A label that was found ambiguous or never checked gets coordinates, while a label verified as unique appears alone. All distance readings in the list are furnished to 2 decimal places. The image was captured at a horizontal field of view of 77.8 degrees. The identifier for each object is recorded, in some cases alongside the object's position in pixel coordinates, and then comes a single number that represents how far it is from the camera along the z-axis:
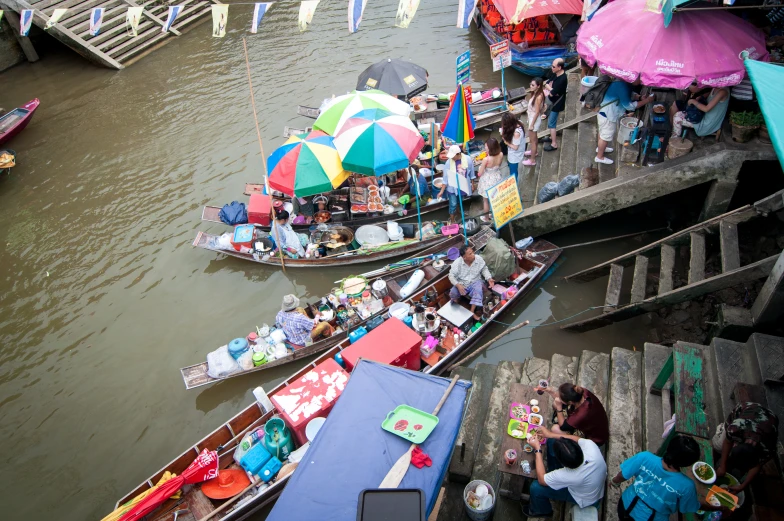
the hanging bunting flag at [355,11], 10.47
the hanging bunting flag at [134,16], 12.74
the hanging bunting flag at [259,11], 11.19
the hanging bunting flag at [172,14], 12.50
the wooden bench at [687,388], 4.89
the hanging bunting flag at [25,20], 14.19
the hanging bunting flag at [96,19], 13.04
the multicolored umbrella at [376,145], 9.69
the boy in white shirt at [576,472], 4.59
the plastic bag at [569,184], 9.44
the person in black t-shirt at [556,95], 10.83
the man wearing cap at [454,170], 10.08
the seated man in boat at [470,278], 8.54
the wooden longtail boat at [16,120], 14.48
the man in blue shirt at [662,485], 4.11
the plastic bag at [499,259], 8.87
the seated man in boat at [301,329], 8.69
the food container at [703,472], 4.45
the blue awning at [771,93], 4.23
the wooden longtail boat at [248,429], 6.70
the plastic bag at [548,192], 9.62
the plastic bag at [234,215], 11.07
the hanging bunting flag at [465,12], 10.40
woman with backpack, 10.27
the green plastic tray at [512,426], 5.73
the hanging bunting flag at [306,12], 10.95
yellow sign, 8.71
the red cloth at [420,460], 4.48
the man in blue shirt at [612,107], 8.99
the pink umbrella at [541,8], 12.17
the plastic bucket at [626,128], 9.34
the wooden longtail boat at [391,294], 8.38
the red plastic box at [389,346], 7.44
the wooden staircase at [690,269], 7.11
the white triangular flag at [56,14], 13.10
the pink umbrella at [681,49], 7.42
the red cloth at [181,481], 6.36
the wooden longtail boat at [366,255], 10.11
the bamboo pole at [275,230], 10.01
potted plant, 8.12
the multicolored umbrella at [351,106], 10.52
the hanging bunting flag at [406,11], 10.42
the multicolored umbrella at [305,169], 9.73
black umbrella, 12.80
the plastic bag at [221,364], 8.41
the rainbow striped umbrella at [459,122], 8.84
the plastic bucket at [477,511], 5.39
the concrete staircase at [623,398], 5.40
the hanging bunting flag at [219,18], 12.07
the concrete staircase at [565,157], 10.23
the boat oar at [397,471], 4.35
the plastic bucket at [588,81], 10.31
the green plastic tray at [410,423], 4.67
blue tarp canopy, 4.31
